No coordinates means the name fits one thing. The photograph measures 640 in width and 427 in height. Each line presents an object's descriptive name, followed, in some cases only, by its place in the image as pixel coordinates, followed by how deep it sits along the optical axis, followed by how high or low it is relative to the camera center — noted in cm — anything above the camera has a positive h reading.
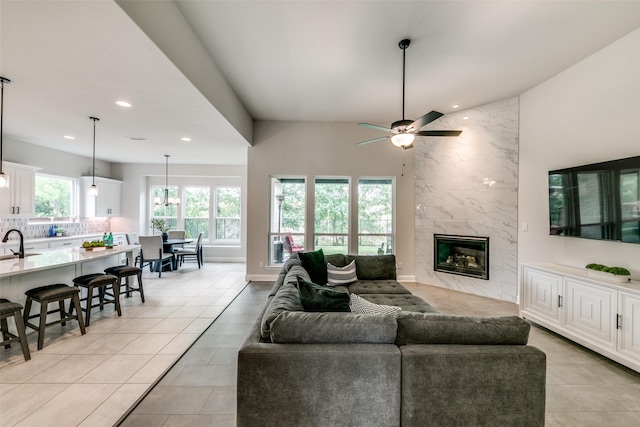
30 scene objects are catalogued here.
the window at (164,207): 786 +22
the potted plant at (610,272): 247 -56
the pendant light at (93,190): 450 +44
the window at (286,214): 557 +2
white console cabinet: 232 -97
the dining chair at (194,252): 652 -98
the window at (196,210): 788 +14
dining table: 626 -80
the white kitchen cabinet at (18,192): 471 +41
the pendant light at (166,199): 734 +47
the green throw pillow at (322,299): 188 -62
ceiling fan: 279 +97
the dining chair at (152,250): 560 -79
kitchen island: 270 -70
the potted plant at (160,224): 755 -30
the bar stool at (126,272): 380 -88
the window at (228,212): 788 +8
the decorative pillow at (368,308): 178 -66
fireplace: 455 -73
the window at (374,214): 554 +3
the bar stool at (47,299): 267 -94
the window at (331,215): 555 +1
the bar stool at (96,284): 323 -91
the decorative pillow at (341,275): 362 -85
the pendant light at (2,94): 268 +132
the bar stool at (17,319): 237 -101
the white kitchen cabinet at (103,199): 661 +41
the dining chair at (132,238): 666 -67
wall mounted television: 259 +19
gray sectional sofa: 143 -94
